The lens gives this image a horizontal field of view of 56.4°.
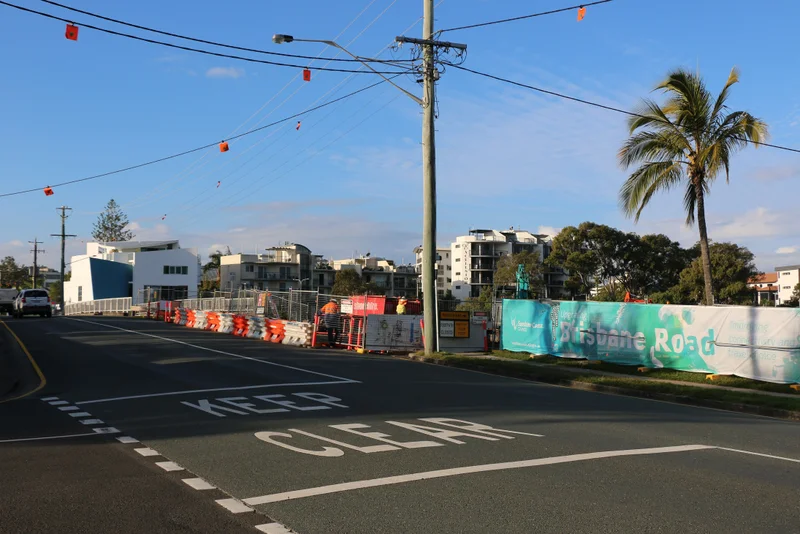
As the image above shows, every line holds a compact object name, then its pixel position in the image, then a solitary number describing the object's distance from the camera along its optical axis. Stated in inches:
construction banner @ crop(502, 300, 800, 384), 681.0
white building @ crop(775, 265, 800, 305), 4667.8
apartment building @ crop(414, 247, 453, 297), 4908.5
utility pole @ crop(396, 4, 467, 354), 971.3
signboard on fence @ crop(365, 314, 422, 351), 1064.2
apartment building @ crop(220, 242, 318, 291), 4429.1
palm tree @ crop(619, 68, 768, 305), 851.4
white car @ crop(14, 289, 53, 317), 1925.4
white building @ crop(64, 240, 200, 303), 3590.1
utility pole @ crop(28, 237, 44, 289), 4110.5
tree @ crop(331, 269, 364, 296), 3969.0
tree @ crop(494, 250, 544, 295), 3467.0
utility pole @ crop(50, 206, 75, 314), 3353.8
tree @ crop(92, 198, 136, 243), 4793.3
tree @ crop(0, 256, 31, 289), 5654.5
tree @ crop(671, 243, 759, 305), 2581.2
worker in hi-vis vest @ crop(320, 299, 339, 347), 1135.0
